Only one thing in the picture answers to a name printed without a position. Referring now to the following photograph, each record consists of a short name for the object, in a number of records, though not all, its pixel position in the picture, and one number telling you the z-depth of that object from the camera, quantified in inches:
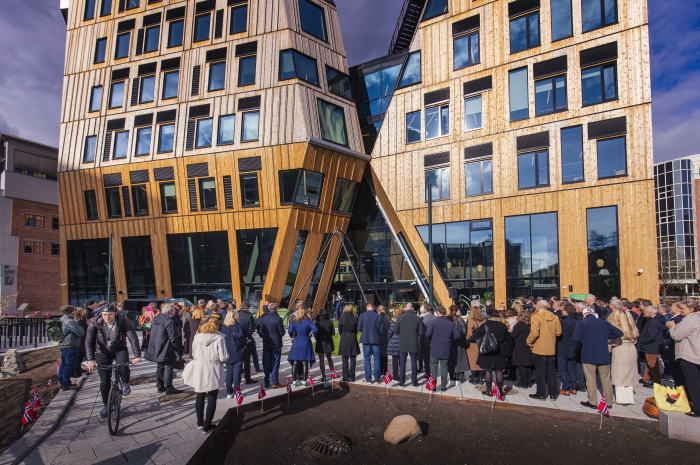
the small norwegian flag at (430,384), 372.5
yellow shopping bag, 299.0
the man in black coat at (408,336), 408.2
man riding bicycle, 307.9
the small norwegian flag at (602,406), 310.5
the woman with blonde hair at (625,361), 351.9
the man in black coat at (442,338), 389.1
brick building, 1612.9
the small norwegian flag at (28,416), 299.4
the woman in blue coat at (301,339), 412.2
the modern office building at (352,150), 857.5
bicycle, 286.5
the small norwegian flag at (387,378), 417.0
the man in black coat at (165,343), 377.1
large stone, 289.6
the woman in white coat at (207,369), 287.7
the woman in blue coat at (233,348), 374.8
